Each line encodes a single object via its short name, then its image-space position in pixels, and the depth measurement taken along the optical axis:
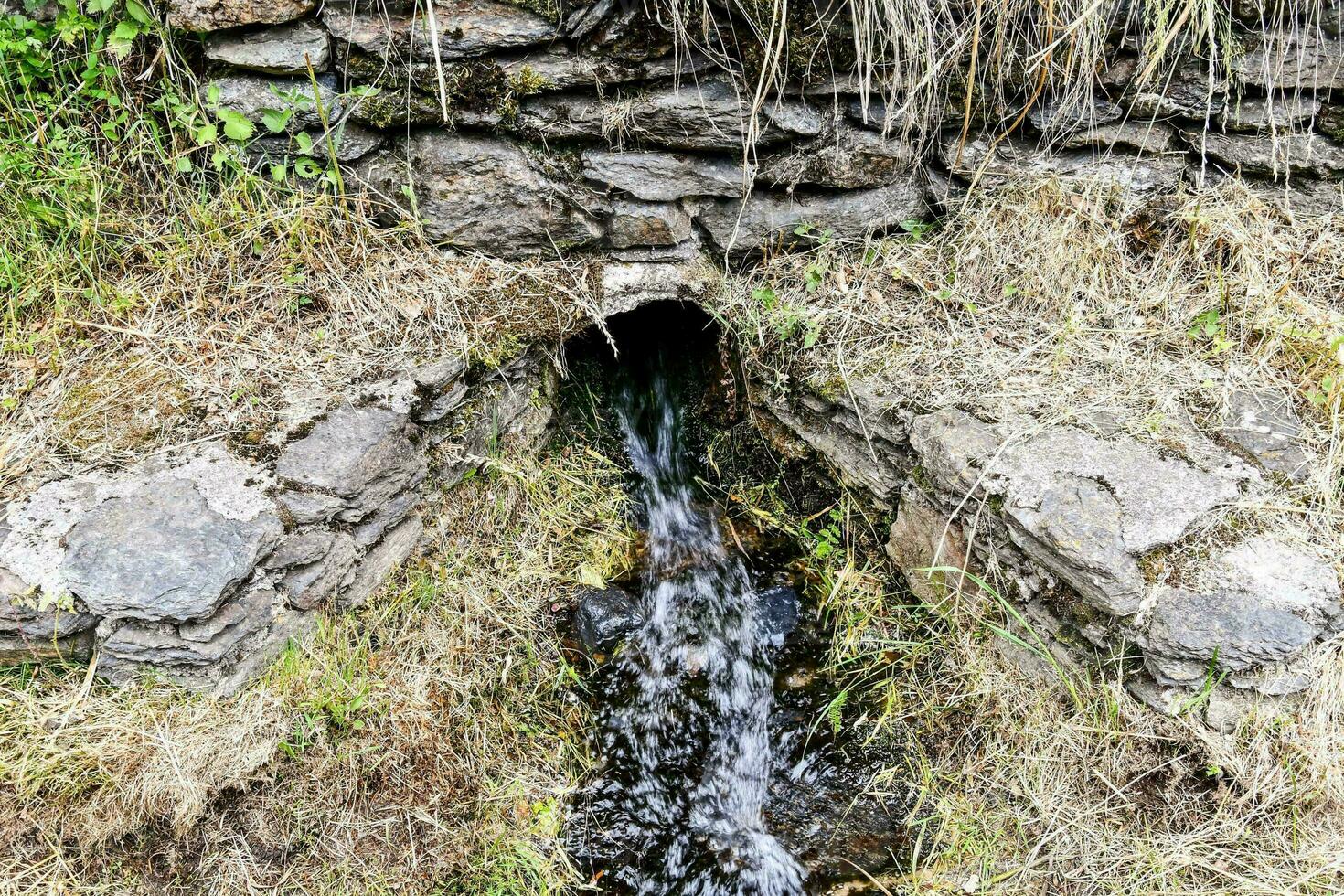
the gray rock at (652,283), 3.07
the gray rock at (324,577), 2.46
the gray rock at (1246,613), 2.22
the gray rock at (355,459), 2.48
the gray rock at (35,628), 2.17
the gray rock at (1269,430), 2.50
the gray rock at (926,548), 2.71
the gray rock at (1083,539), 2.29
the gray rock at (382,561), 2.65
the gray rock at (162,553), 2.19
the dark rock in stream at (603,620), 2.95
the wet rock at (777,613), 3.02
